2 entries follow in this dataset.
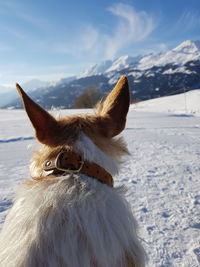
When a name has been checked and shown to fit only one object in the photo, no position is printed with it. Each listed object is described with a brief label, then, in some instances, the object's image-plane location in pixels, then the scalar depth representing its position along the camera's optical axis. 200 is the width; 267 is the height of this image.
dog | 0.25
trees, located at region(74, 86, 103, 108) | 34.25
